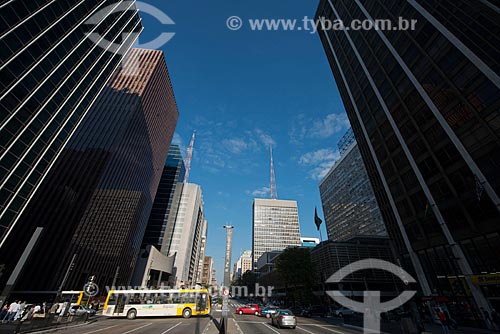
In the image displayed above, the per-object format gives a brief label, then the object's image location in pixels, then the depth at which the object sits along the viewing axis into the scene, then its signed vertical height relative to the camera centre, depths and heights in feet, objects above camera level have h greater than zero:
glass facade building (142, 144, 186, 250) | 298.15 +129.43
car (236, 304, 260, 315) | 112.78 -3.70
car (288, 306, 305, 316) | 120.90 -4.42
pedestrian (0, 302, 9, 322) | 69.93 -3.88
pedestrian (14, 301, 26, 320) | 61.98 -3.26
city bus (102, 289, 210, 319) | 84.07 -0.93
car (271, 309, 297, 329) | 59.52 -3.99
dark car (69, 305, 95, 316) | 73.54 -3.54
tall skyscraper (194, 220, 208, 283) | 523.42 +94.85
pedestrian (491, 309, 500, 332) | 68.38 -3.43
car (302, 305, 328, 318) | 109.67 -4.19
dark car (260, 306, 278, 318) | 93.61 -3.77
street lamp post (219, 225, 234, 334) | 30.04 +4.40
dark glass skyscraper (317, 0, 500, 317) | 77.51 +63.49
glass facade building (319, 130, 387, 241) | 229.45 +108.54
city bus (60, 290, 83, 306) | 103.45 +1.48
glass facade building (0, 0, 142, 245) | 80.02 +79.34
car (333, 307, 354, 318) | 106.24 -3.83
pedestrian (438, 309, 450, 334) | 57.85 -3.12
